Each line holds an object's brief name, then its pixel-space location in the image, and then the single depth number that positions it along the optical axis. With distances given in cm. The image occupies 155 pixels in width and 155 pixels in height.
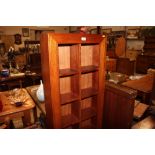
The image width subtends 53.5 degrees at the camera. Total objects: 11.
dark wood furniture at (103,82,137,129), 181
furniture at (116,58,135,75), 577
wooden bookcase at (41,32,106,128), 142
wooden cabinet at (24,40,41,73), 543
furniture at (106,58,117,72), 616
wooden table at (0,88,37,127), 192
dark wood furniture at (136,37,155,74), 590
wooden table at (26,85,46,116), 212
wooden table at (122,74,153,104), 293
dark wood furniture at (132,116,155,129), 184
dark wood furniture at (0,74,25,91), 370
